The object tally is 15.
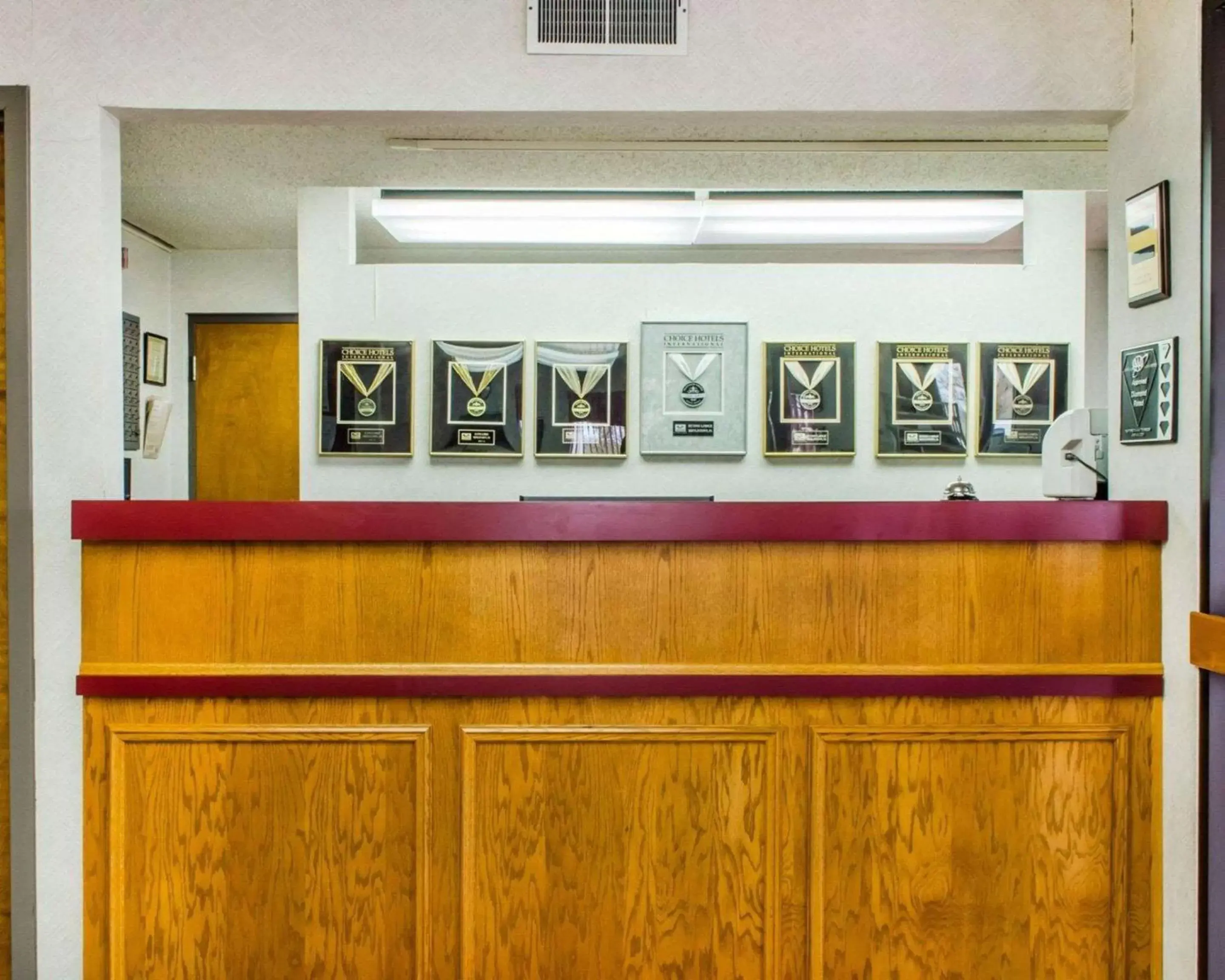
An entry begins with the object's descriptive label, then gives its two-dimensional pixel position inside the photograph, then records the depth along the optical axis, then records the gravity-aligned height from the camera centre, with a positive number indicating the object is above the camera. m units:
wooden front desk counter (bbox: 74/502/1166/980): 1.90 -0.65
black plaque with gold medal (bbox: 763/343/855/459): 4.19 +0.47
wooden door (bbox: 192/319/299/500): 5.15 +0.53
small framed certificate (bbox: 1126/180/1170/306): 1.91 +0.61
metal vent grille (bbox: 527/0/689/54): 2.04 +1.23
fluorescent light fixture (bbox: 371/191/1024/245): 3.65 +1.33
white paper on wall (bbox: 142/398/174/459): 4.76 +0.41
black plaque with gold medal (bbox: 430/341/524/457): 4.13 +0.48
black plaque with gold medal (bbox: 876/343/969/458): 4.20 +0.40
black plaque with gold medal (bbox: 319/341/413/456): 4.10 +0.48
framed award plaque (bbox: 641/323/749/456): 4.20 +0.53
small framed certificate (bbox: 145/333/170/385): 4.80 +0.83
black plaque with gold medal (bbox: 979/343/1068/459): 4.21 +0.50
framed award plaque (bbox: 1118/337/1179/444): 1.89 +0.24
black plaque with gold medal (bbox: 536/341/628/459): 4.18 +0.46
